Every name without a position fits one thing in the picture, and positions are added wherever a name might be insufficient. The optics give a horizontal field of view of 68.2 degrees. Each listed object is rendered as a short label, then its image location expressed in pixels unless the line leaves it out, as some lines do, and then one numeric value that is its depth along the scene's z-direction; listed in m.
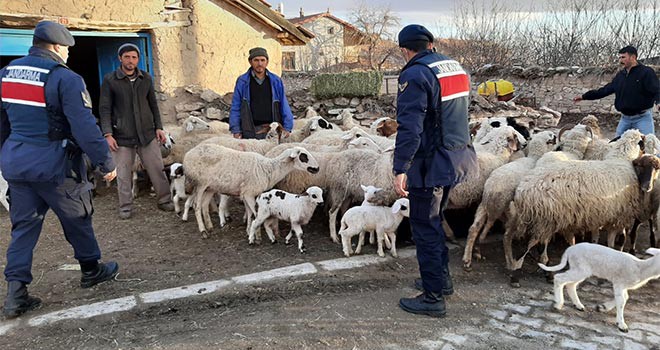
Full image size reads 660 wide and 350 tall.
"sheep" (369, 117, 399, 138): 8.45
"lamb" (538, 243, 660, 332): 3.81
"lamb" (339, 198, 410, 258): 5.14
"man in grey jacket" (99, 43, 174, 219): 6.60
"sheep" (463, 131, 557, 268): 5.12
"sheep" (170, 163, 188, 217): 6.79
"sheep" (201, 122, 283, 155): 7.11
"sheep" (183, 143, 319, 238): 5.96
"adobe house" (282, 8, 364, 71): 39.36
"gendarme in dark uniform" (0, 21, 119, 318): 3.90
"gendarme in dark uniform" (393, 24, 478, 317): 3.72
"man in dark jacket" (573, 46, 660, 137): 7.04
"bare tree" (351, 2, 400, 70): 34.34
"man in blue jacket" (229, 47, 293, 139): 7.38
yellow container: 14.26
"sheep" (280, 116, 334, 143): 8.32
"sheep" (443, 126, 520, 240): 5.63
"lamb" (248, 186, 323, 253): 5.54
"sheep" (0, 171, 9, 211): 6.75
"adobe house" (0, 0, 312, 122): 7.80
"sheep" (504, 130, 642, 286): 4.82
